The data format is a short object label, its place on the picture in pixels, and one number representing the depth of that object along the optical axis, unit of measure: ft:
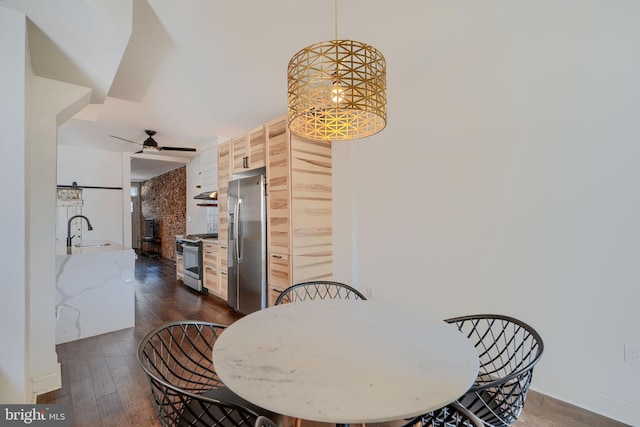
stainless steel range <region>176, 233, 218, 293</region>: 14.92
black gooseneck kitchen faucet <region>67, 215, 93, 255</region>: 11.89
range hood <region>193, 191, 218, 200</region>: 15.01
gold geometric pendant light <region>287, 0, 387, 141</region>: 4.10
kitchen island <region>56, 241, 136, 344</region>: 9.03
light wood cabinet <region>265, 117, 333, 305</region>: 10.02
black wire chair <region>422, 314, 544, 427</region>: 3.28
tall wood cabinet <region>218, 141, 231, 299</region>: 13.25
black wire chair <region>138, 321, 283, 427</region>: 2.96
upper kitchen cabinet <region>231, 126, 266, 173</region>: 11.28
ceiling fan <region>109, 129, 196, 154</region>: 13.96
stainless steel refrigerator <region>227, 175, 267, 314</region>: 10.83
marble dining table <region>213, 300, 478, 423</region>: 2.59
